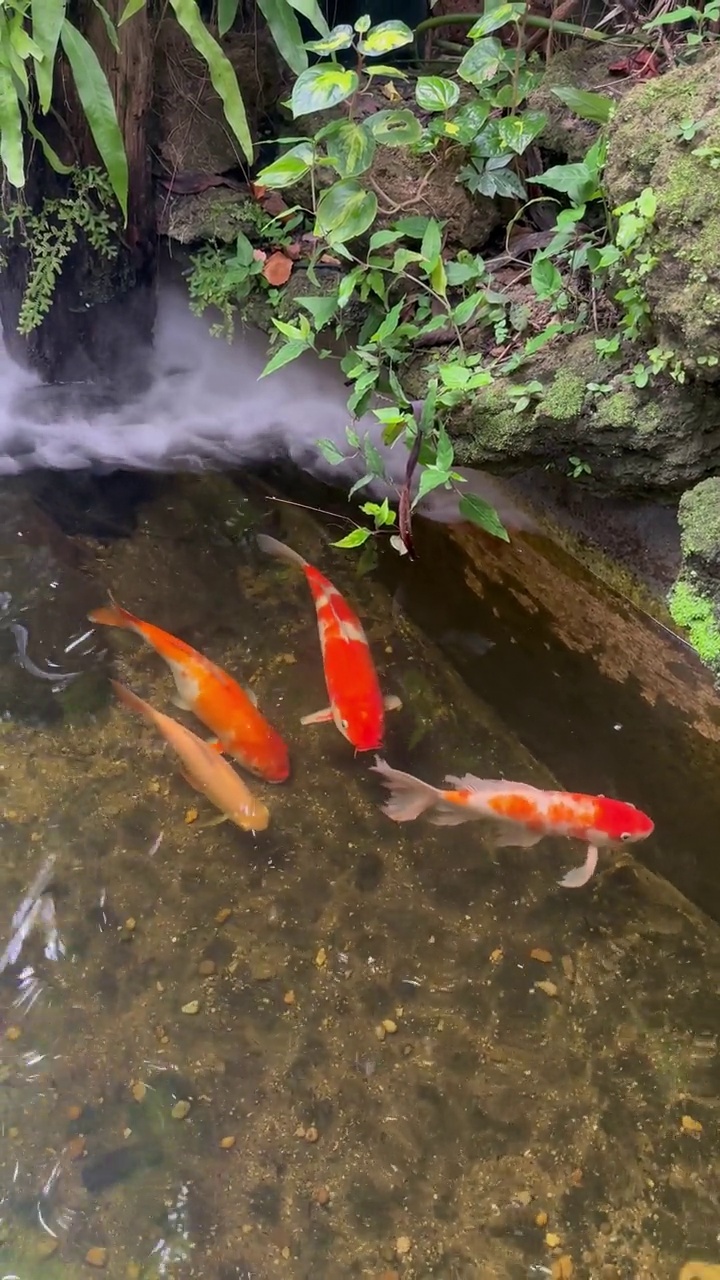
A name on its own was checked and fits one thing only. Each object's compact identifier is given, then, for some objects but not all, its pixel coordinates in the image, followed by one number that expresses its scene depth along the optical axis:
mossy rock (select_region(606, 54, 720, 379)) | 2.43
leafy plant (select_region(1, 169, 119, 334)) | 3.61
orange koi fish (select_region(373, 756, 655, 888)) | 2.96
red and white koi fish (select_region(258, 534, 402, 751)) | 3.20
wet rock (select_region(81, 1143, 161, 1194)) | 2.50
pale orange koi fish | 3.09
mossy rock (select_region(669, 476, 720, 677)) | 2.62
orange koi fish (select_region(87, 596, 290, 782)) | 3.16
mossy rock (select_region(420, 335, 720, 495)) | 2.88
